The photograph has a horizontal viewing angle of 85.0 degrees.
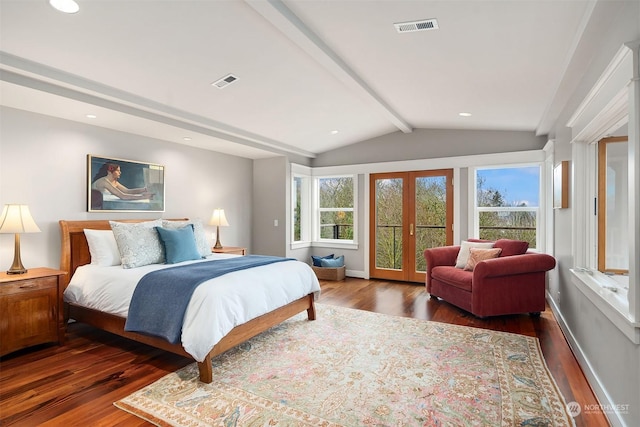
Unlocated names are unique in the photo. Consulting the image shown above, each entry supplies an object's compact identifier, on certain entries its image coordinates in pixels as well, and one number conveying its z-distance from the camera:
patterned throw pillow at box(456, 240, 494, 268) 4.56
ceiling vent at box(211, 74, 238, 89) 3.28
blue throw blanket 2.58
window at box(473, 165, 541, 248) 4.96
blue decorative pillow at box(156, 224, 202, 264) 3.72
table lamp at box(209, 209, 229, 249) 5.20
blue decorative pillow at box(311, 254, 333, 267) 6.27
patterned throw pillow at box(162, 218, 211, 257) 4.15
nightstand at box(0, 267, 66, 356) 2.85
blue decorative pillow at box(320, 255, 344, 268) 6.23
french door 5.60
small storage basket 6.05
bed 2.61
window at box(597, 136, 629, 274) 2.42
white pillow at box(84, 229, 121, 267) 3.57
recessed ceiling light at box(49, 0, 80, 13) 2.09
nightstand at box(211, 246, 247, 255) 5.01
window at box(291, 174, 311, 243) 6.47
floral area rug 2.05
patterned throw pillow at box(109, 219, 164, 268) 3.50
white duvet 2.46
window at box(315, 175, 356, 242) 6.45
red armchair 3.80
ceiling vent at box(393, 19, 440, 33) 2.42
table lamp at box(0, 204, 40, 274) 2.96
